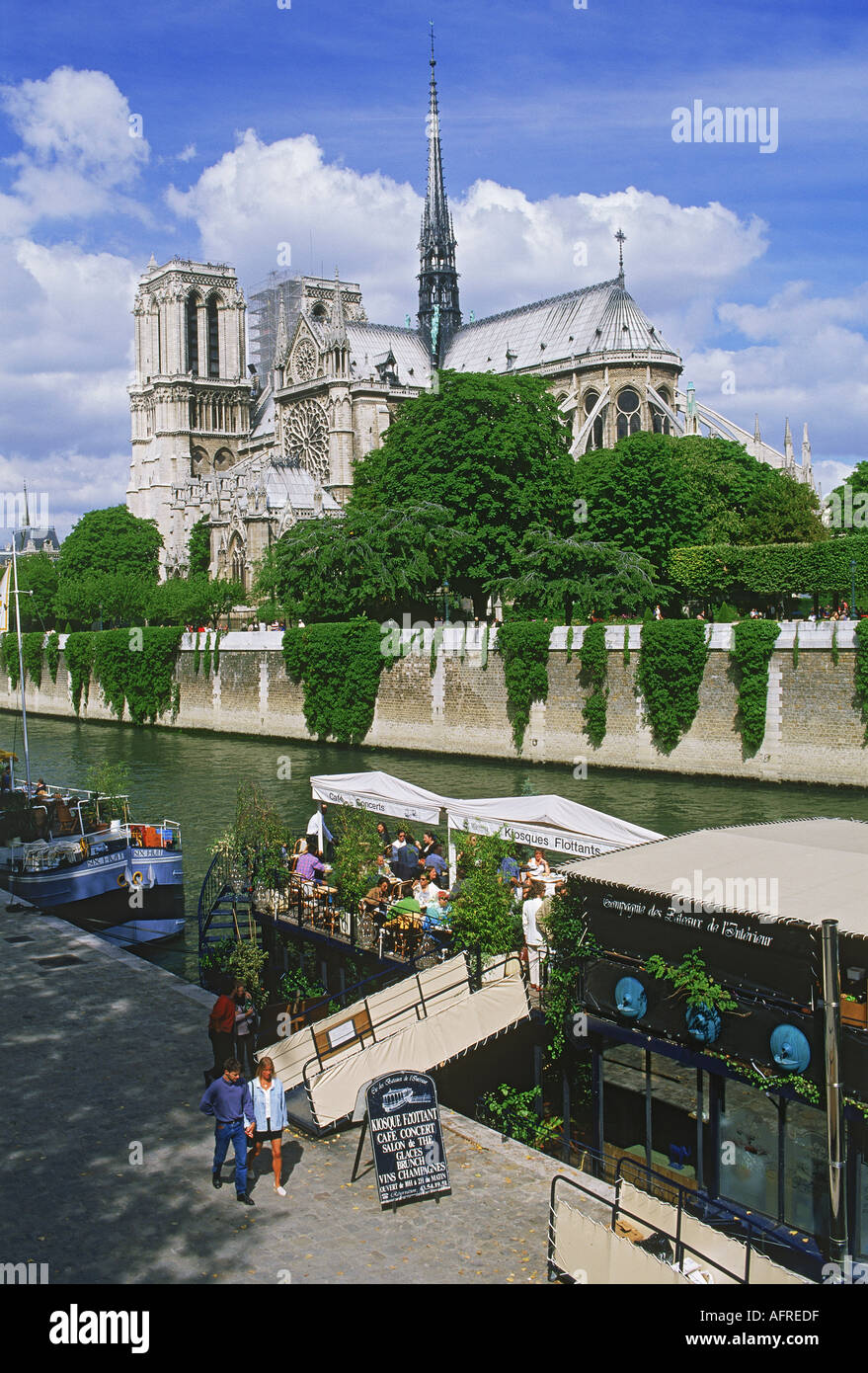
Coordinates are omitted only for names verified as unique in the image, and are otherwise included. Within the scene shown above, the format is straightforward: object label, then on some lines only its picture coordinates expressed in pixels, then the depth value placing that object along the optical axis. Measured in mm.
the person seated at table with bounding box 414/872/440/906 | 15703
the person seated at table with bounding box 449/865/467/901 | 15391
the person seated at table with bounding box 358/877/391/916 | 15938
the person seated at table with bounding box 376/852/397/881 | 17109
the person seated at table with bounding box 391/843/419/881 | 17606
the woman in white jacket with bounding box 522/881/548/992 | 13423
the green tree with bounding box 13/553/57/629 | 91125
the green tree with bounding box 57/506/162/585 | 98375
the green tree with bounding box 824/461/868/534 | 52347
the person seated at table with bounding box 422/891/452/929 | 14690
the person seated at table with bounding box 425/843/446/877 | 17455
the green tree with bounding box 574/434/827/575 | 51562
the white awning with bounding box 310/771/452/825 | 19000
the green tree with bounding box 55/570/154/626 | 76188
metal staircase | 18250
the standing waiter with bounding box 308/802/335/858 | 20188
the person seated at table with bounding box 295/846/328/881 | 18298
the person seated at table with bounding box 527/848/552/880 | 15266
